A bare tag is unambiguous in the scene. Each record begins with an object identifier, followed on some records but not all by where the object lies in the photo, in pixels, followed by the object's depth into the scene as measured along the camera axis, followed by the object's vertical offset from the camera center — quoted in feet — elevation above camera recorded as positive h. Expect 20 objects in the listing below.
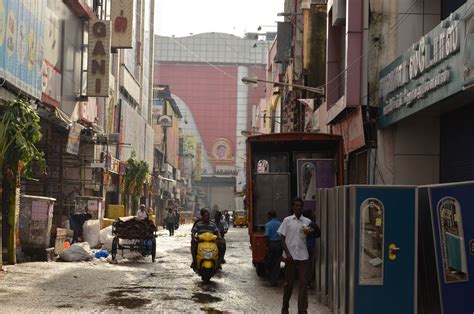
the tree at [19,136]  59.21 +6.21
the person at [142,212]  99.92 +1.07
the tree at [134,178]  177.68 +9.65
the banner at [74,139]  111.86 +11.57
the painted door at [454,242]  28.86 -0.63
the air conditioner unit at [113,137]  139.50 +14.90
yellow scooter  57.21 -2.56
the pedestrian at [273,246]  58.39 -1.73
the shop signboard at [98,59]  120.88 +24.52
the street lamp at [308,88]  105.50 +19.15
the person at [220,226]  60.37 -0.57
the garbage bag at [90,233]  94.38 -1.61
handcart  79.20 -1.29
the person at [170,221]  158.40 -0.04
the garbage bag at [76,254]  76.28 -3.35
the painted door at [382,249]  34.32 -1.09
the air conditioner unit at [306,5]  127.62 +36.91
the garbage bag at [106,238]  94.59 -2.20
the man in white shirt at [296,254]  39.19 -1.54
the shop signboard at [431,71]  44.91 +10.46
